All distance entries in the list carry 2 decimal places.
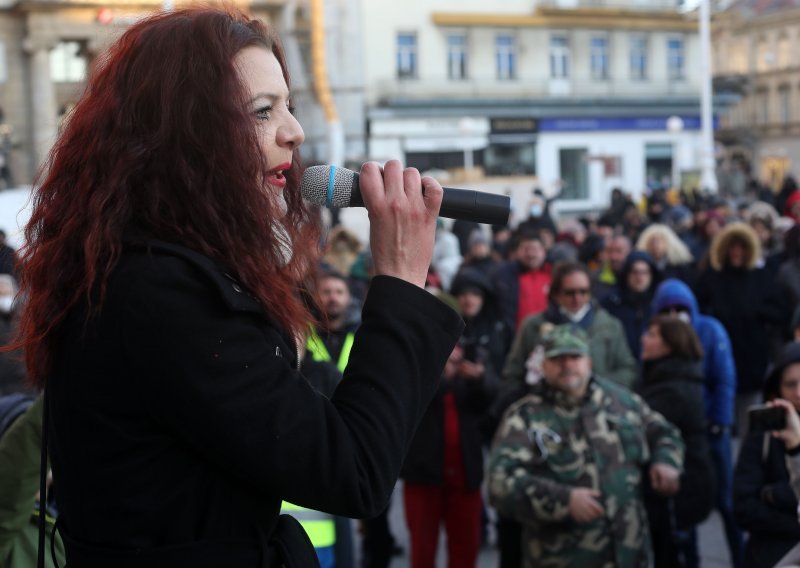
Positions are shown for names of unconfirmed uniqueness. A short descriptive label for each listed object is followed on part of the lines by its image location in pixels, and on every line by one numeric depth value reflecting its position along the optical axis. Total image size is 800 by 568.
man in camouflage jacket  4.88
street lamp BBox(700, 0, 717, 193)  28.36
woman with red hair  1.53
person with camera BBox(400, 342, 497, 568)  6.29
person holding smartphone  4.54
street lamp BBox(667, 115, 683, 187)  40.67
